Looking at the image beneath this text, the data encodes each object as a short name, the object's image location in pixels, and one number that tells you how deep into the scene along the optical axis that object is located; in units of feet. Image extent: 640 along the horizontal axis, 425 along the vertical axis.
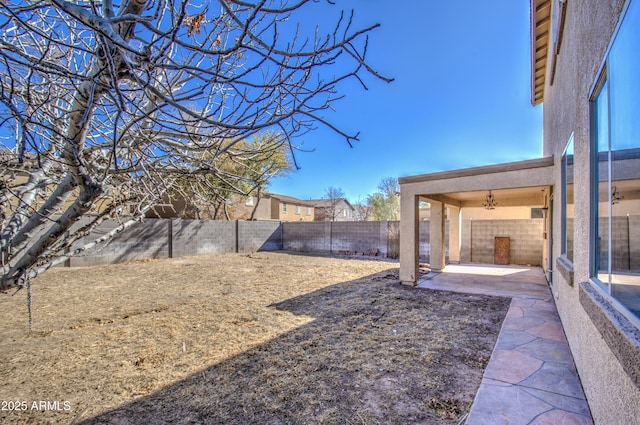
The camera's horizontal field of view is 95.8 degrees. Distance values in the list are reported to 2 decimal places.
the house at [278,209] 80.43
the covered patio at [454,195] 18.73
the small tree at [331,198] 114.46
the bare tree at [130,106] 4.37
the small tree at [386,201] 94.02
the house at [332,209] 114.73
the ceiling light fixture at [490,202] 27.87
